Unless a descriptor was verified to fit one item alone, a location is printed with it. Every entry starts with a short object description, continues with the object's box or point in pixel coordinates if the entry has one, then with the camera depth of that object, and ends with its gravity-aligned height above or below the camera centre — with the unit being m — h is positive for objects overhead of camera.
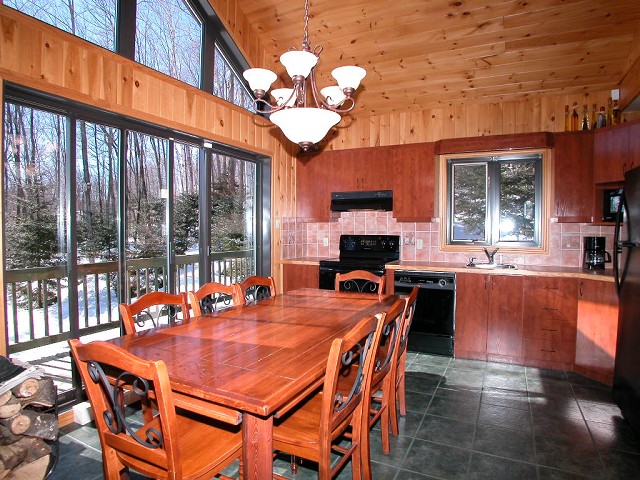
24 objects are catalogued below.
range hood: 4.30 +0.39
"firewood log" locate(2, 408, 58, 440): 1.88 -0.97
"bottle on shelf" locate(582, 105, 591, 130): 3.58 +1.09
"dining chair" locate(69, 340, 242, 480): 1.14 -0.74
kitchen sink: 3.62 -0.31
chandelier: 1.91 +0.79
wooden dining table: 1.21 -0.48
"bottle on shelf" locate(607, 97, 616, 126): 3.44 +1.08
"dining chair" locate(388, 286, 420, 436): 2.15 -0.82
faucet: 3.85 -0.21
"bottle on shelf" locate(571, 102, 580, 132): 3.62 +1.07
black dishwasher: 3.71 -0.76
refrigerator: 2.30 -0.48
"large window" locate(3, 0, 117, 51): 2.27 +1.39
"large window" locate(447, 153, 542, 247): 3.98 +0.37
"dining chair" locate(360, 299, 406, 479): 1.73 -0.79
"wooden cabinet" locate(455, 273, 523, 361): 3.51 -0.77
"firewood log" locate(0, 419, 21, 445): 1.85 -0.98
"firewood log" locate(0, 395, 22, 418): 1.82 -0.83
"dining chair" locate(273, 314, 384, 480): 1.35 -0.78
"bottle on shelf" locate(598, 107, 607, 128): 3.47 +1.03
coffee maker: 3.47 -0.19
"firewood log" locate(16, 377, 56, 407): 1.95 -0.84
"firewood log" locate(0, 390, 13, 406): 1.83 -0.78
